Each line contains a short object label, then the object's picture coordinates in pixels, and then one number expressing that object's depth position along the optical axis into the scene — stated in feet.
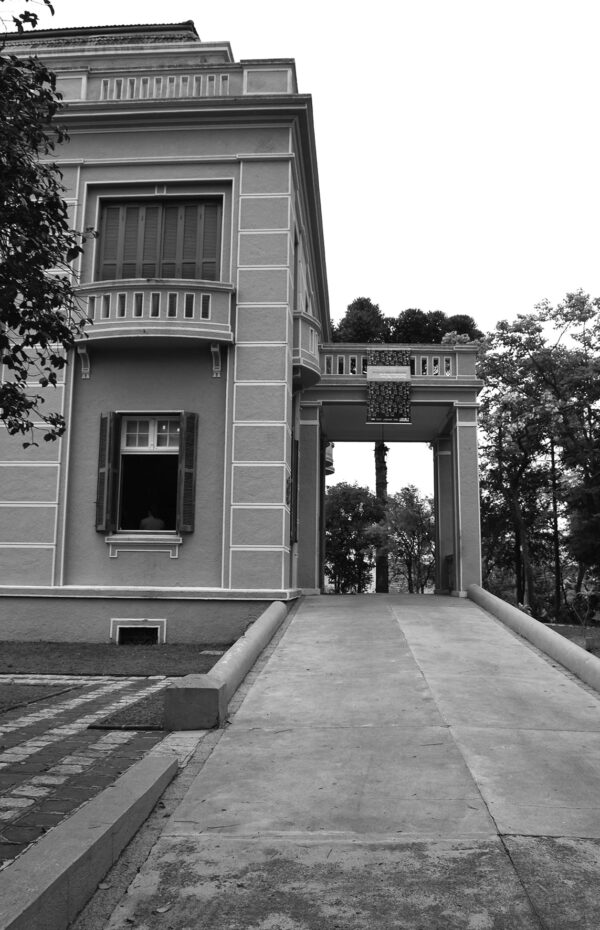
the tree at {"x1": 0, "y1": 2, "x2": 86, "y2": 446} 15.69
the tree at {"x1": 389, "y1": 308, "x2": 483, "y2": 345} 125.90
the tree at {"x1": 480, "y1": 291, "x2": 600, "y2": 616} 86.43
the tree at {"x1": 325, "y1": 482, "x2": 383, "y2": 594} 136.26
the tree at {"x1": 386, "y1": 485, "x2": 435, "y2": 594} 107.96
